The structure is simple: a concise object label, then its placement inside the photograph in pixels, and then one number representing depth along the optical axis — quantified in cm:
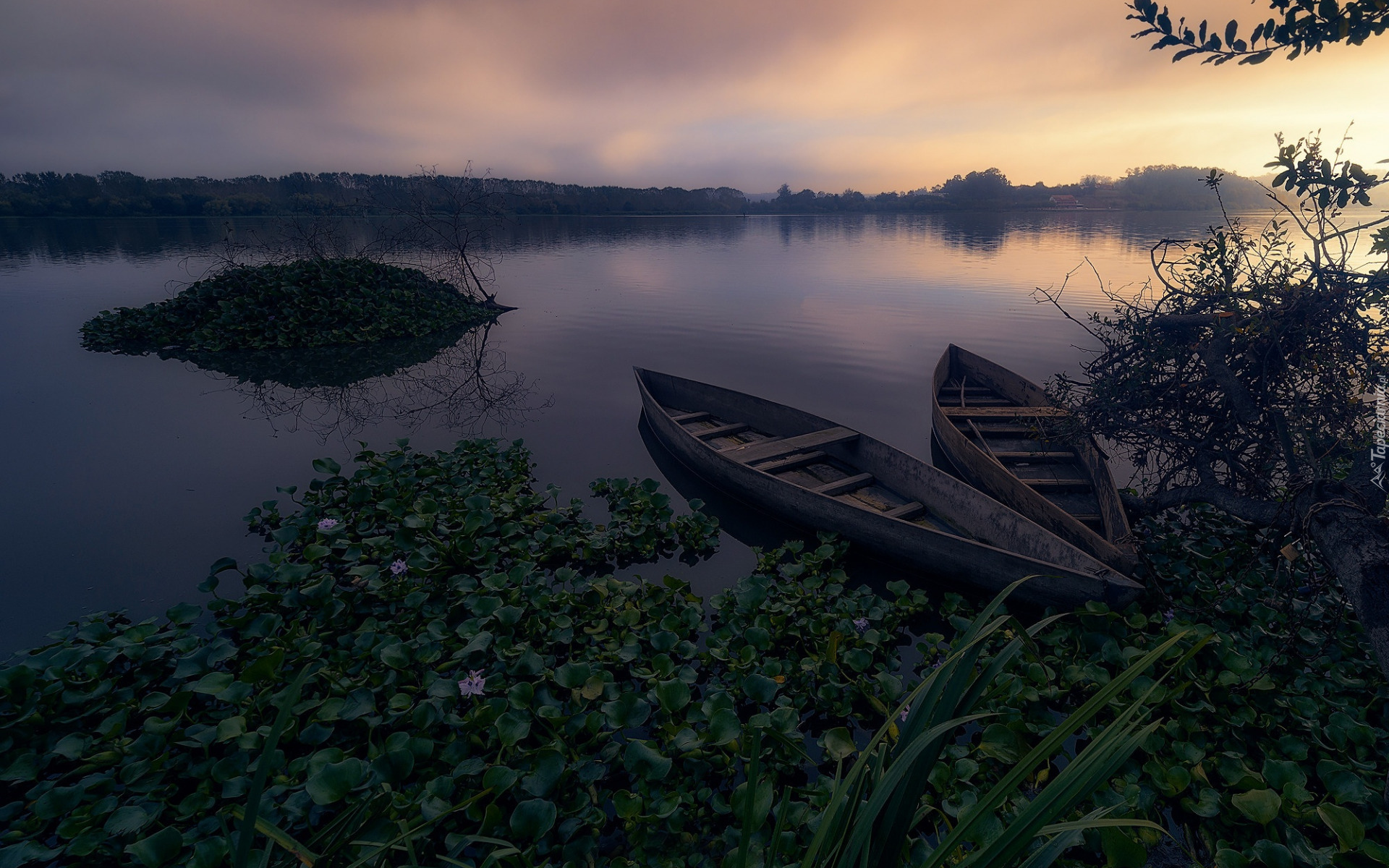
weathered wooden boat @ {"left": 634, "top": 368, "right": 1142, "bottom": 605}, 429
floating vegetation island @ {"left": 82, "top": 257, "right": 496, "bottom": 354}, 1435
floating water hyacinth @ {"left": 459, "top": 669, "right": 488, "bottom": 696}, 345
